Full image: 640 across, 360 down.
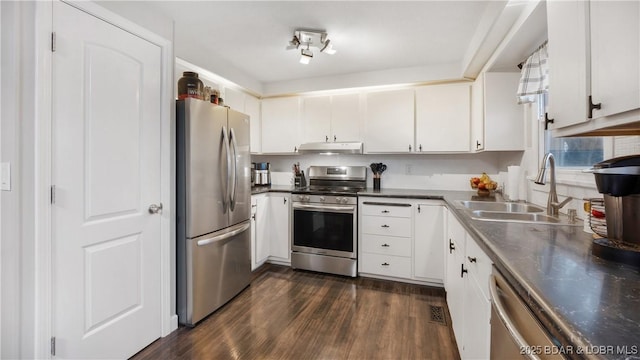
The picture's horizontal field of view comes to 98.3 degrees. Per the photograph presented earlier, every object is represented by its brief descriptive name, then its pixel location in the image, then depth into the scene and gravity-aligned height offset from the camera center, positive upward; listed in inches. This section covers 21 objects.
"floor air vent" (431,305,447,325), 86.4 -44.0
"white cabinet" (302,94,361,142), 134.9 +31.0
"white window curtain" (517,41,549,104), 73.9 +28.4
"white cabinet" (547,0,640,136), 31.1 +15.2
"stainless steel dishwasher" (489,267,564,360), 24.8 -15.5
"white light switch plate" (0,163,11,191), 51.8 +0.3
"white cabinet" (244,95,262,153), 140.2 +31.4
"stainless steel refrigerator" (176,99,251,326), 82.0 -8.7
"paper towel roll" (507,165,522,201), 94.2 -0.5
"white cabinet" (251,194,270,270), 121.3 -23.0
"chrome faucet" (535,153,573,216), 62.4 -1.3
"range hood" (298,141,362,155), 130.2 +15.4
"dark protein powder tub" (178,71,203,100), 84.7 +28.8
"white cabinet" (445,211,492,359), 44.6 -23.0
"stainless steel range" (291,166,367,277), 119.7 -22.7
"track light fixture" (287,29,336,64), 90.2 +46.8
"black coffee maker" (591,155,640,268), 33.1 -3.6
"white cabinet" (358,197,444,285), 110.2 -24.5
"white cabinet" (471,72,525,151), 96.9 +23.5
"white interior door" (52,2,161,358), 56.8 -1.8
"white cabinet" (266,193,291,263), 130.8 -22.4
